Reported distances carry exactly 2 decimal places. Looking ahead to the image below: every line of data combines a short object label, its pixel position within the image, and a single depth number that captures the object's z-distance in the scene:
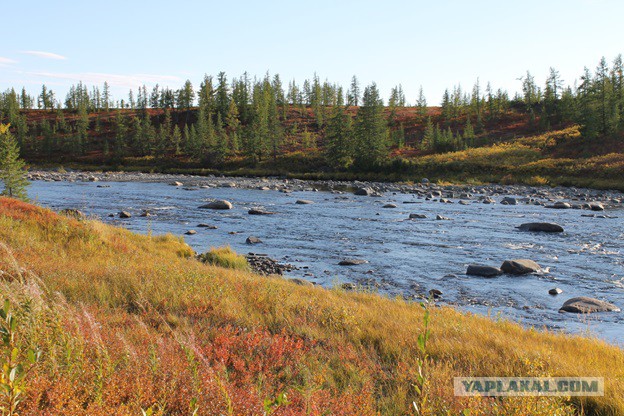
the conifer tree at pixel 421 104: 113.07
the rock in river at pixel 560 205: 28.16
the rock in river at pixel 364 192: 37.39
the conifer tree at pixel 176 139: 84.06
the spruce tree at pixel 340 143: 59.78
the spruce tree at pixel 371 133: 57.31
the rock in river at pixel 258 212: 25.78
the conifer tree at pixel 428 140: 75.03
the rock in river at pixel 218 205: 27.80
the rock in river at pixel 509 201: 30.67
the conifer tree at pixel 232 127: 77.16
